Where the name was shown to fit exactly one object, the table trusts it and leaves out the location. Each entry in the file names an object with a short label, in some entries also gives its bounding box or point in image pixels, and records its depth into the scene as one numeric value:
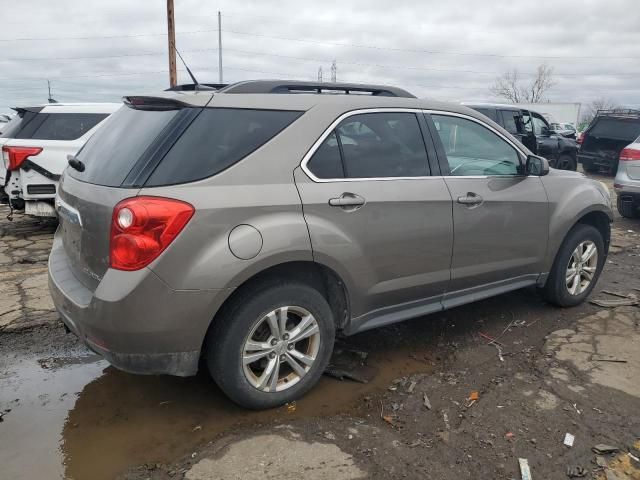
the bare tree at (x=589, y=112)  75.99
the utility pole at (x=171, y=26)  20.97
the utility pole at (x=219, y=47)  35.19
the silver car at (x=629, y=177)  8.45
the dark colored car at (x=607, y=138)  14.62
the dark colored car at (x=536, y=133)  11.60
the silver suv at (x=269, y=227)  2.55
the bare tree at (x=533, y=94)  75.69
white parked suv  6.84
